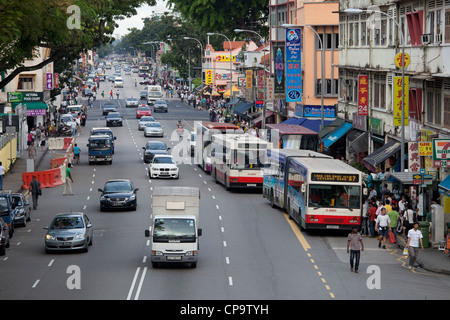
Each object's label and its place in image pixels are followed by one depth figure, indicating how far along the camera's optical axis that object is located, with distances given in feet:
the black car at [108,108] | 355.15
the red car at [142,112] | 332.39
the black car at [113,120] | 303.07
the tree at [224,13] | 301.43
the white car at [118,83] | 599.57
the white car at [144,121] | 287.28
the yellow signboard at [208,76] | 409.28
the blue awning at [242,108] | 302.04
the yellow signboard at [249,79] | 295.69
